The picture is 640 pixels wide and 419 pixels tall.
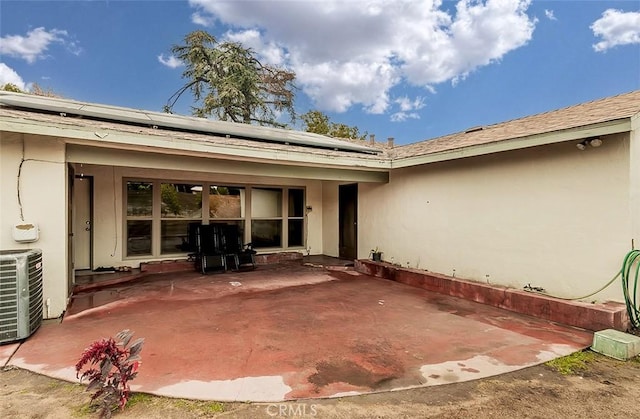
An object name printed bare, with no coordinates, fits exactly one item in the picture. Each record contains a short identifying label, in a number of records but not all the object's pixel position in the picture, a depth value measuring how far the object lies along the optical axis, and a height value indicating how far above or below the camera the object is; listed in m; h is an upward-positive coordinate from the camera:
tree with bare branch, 17.05 +7.20
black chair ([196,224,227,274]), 7.79 -0.91
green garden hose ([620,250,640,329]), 4.00 -0.84
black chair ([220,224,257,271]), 8.18 -0.95
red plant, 2.29 -1.14
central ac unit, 3.53 -0.90
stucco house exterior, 4.32 +0.46
